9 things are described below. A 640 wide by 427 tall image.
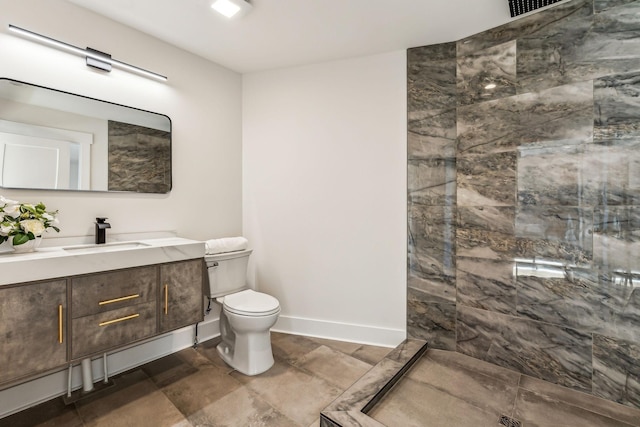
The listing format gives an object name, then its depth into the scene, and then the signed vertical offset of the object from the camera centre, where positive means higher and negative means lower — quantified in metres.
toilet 2.14 -0.72
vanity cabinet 1.44 -0.55
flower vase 1.66 -0.17
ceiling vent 1.90 +1.33
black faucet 2.04 -0.10
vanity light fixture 1.81 +1.07
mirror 1.79 +0.48
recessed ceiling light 1.88 +1.32
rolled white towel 2.41 -0.25
